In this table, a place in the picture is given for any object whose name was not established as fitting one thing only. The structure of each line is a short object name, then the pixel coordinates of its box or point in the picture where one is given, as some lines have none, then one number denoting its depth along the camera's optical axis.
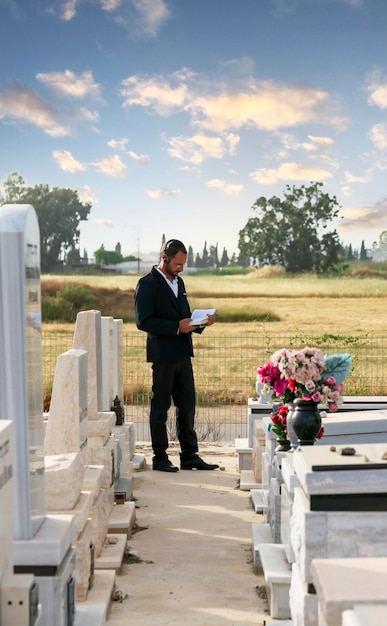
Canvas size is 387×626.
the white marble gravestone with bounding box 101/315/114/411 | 7.01
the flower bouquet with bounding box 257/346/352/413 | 4.91
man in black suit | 7.35
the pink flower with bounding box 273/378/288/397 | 5.19
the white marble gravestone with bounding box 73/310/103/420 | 6.02
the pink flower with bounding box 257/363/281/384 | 5.21
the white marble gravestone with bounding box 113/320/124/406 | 7.75
